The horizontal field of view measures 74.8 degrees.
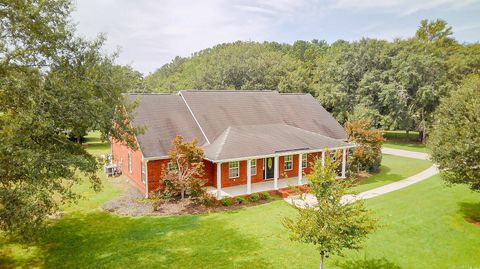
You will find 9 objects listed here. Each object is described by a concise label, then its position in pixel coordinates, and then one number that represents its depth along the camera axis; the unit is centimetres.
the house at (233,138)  2091
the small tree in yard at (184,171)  1886
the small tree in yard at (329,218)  920
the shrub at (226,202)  1916
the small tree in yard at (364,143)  2655
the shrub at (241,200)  1973
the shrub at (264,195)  2060
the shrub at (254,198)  2019
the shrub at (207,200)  1859
